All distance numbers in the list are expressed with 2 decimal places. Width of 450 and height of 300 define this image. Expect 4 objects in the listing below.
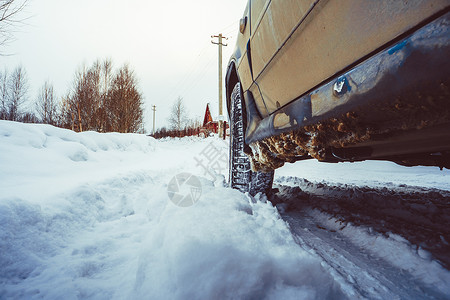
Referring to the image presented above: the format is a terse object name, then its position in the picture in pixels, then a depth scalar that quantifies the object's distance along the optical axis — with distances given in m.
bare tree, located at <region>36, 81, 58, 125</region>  18.91
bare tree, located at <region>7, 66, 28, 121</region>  19.28
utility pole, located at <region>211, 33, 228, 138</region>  12.52
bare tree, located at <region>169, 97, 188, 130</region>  29.73
